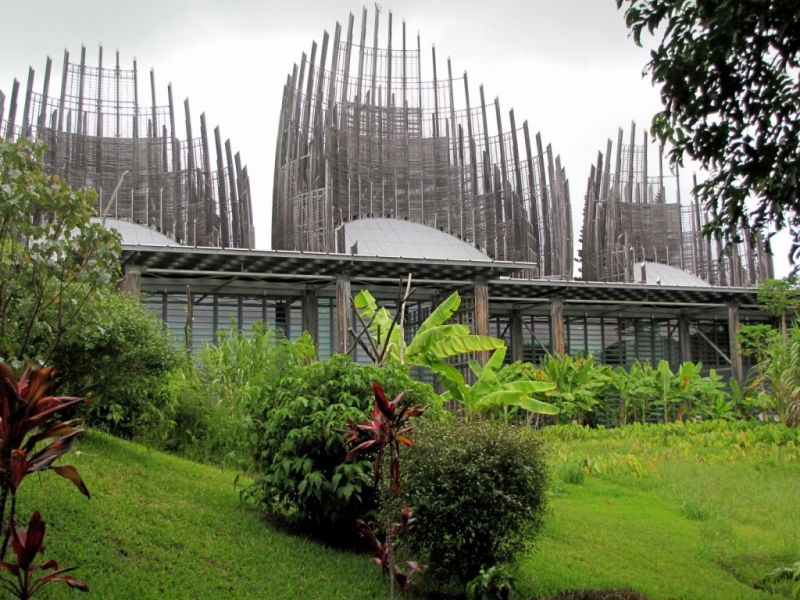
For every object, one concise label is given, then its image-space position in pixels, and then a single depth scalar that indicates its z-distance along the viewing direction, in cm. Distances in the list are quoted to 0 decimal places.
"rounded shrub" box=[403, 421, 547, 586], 664
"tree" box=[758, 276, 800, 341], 2233
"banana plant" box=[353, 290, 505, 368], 1288
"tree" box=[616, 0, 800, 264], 604
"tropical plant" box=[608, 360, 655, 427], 1980
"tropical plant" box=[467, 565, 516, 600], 652
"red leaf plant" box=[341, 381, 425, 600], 585
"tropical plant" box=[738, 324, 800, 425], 1606
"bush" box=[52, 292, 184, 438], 902
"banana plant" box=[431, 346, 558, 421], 1307
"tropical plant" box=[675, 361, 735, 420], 1983
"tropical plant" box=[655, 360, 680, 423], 1966
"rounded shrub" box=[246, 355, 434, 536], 757
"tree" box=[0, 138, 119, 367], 621
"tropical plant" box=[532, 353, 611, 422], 1900
